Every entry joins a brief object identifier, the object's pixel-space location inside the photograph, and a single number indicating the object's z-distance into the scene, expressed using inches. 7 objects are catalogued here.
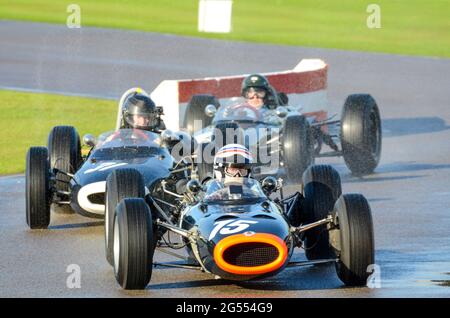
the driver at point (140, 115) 608.7
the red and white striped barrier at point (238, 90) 811.4
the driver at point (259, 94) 737.0
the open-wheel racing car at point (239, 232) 412.8
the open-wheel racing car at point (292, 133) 668.1
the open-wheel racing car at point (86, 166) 550.3
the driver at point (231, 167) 460.4
